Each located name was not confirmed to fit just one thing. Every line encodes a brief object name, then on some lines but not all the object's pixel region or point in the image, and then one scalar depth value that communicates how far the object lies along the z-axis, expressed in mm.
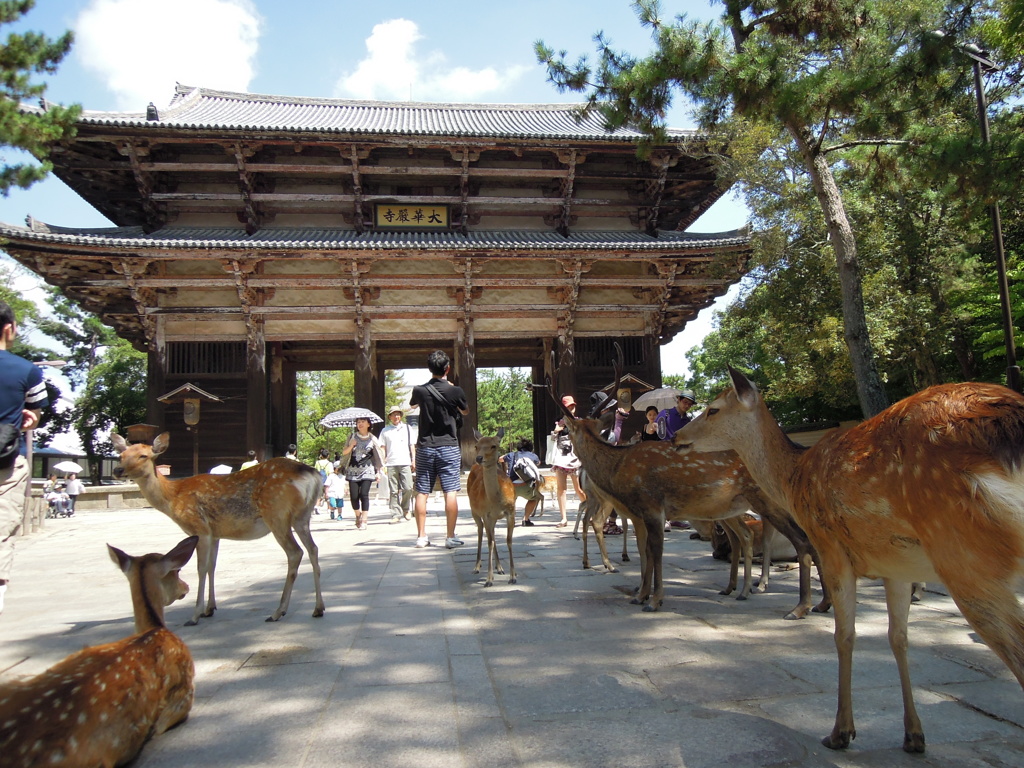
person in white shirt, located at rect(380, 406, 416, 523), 10180
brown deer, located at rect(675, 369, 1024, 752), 1817
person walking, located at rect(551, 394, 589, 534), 9203
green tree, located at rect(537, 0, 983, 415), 5980
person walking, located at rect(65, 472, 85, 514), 17797
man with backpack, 8945
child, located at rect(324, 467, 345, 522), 11859
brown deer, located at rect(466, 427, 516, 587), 5133
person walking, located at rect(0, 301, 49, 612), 3055
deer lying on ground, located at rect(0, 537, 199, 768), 1878
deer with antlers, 4430
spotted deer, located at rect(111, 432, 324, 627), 4270
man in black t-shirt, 6660
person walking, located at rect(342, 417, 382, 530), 10078
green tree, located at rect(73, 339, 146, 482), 33250
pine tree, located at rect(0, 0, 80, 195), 8812
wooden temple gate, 14133
